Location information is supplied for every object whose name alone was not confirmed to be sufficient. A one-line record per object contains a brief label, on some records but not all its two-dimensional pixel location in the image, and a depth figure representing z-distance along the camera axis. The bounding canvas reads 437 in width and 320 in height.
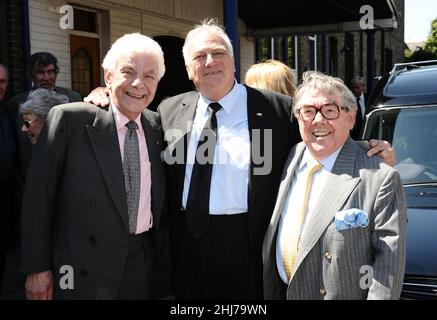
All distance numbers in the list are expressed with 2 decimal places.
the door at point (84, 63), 7.86
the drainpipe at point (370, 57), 12.07
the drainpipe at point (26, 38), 6.58
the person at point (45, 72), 5.14
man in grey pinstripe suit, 2.30
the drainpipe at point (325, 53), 17.05
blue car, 3.21
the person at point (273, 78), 3.72
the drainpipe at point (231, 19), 7.08
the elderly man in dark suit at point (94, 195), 2.60
